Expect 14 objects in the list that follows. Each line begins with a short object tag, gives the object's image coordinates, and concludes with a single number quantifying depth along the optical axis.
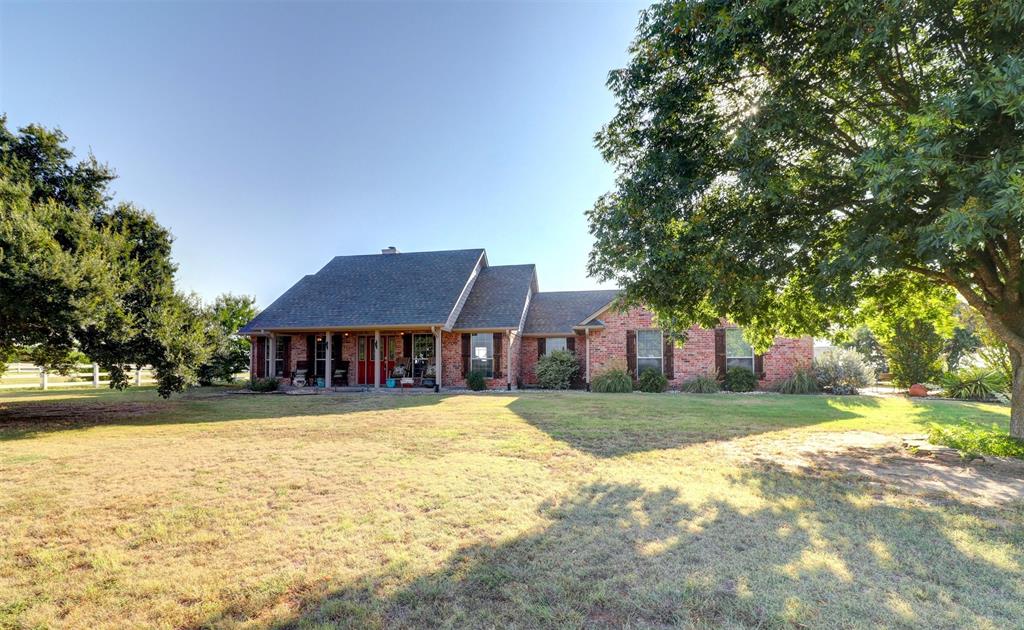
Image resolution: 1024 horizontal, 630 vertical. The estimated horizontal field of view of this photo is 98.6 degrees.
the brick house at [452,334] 18.27
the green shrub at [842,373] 16.38
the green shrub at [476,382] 18.50
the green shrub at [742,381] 17.20
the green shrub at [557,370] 18.88
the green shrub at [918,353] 16.55
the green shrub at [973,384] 14.26
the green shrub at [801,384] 16.41
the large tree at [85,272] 8.27
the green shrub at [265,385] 18.42
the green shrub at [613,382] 17.38
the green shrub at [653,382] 17.45
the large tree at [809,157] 4.56
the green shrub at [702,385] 16.94
